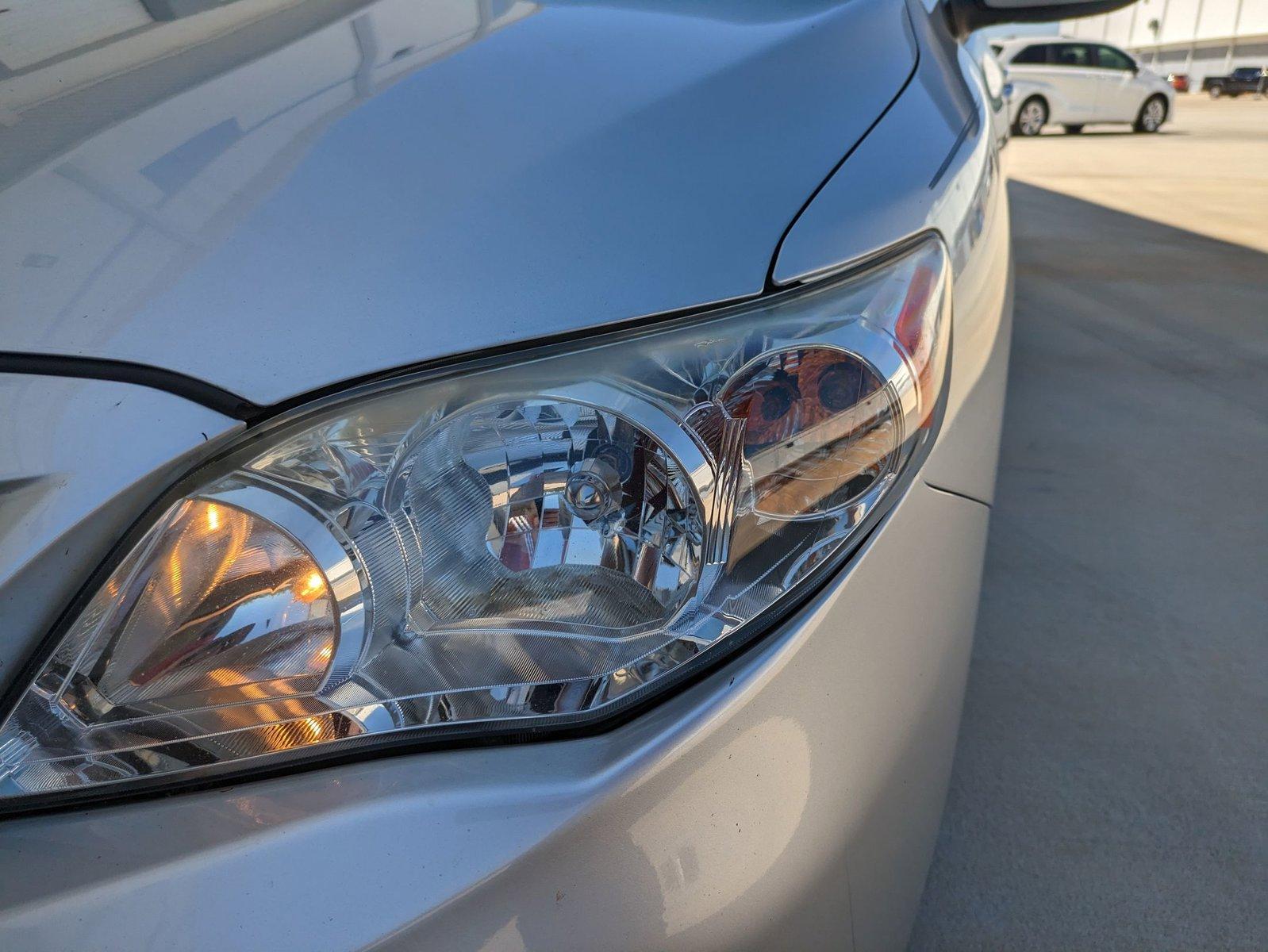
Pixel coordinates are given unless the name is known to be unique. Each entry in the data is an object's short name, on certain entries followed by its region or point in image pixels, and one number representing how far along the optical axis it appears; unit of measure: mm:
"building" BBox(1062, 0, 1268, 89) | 40375
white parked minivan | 16078
